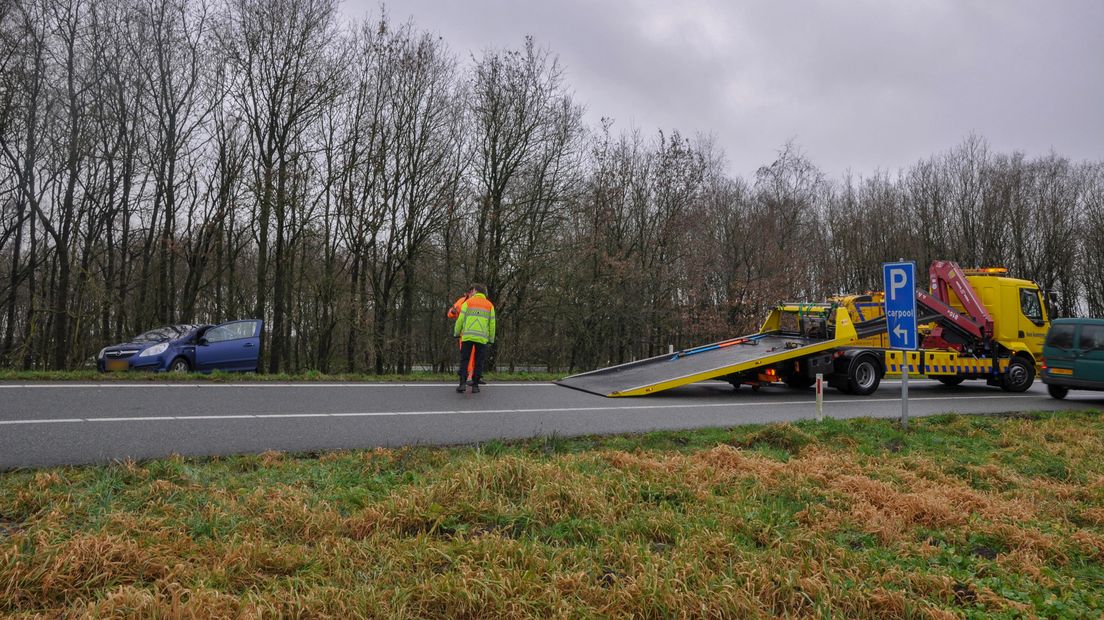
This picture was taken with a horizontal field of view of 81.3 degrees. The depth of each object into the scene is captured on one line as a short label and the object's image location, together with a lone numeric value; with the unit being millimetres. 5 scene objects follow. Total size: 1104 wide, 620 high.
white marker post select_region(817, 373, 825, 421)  9088
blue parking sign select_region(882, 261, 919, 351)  8352
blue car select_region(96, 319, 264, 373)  15312
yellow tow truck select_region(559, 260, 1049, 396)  12211
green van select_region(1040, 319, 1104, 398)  13375
